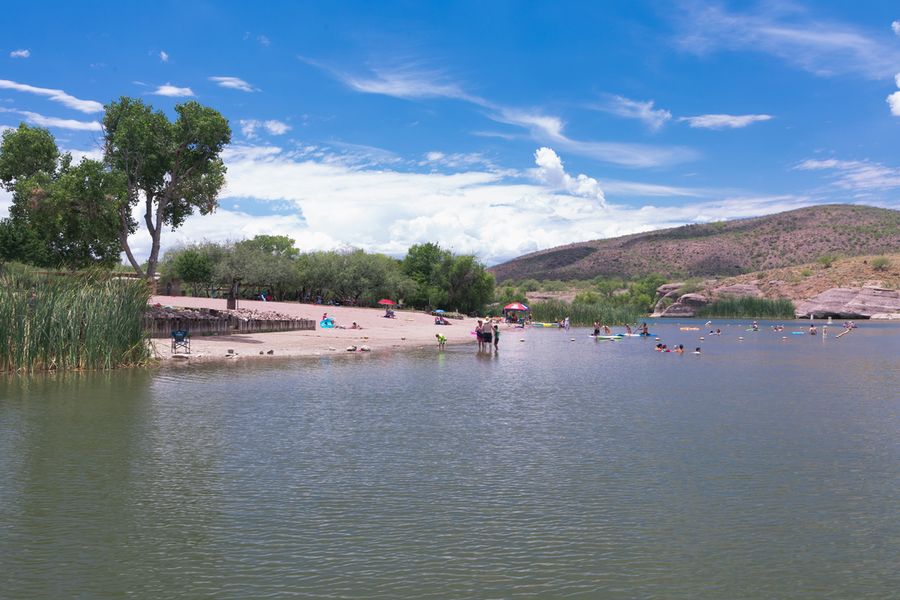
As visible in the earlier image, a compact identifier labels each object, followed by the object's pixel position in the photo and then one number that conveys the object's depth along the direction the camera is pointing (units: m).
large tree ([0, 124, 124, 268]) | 41.06
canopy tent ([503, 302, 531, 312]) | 93.46
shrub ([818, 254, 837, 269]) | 161.50
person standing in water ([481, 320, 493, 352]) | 50.66
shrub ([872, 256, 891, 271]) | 151.15
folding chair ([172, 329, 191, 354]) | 36.72
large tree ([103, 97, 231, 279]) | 44.59
